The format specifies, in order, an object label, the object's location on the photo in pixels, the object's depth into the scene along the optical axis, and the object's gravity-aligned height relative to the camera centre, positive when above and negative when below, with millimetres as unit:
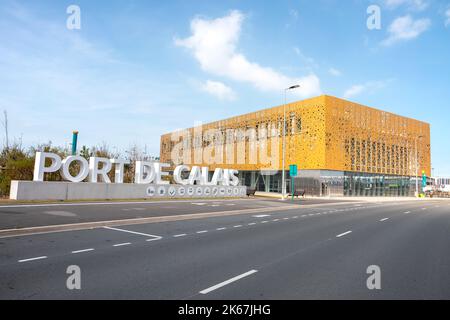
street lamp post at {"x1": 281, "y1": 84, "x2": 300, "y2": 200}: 32438 +10113
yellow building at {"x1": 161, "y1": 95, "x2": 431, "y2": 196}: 50312 +7054
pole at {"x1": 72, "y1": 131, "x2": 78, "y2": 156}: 28031 +3509
